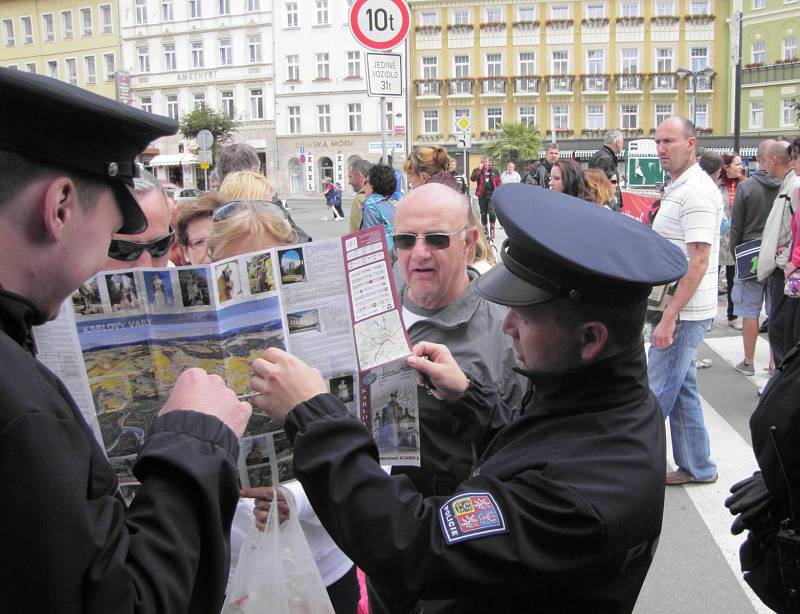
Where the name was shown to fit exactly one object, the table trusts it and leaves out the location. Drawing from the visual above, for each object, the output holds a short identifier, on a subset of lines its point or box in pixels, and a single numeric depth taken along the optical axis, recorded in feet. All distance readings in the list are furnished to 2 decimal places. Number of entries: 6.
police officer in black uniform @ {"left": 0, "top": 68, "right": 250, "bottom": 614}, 3.43
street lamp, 160.48
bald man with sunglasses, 7.24
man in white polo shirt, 15.01
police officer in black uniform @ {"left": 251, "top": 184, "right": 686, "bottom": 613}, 4.53
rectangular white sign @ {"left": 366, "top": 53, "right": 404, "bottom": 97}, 21.85
